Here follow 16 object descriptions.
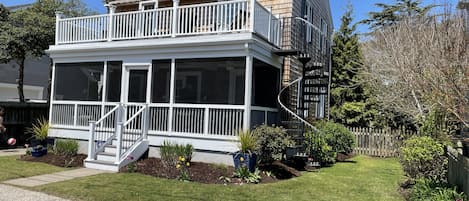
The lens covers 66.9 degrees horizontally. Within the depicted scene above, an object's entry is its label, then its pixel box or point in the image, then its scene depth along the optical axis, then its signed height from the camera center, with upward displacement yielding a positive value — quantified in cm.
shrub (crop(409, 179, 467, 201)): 640 -146
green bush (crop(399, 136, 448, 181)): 770 -95
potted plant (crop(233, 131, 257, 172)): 911 -112
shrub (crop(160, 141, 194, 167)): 982 -125
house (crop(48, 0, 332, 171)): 1029 +106
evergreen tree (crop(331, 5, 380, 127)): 1862 +159
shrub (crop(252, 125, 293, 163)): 925 -77
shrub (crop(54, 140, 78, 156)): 1137 -134
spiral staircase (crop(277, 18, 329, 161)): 1119 +74
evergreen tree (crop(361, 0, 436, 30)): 2292 +685
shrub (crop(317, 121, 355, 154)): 1278 -90
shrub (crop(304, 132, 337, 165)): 1152 -112
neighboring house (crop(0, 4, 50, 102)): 2334 +179
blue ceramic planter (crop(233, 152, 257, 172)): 909 -129
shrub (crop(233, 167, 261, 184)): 873 -161
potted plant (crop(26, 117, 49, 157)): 1161 -126
